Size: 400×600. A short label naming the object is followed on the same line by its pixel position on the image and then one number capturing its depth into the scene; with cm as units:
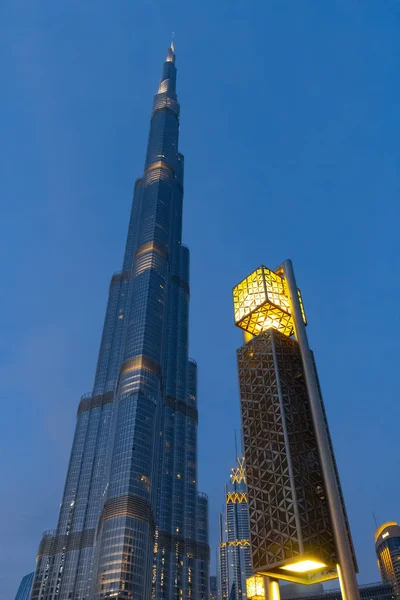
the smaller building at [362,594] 17912
